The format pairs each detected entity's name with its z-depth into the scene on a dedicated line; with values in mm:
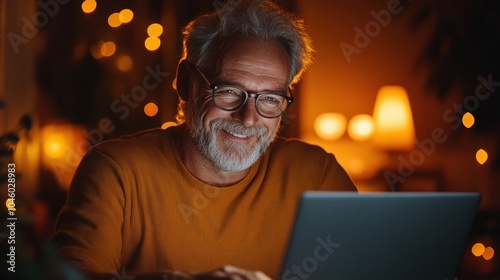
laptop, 1167
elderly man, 1523
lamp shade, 3139
